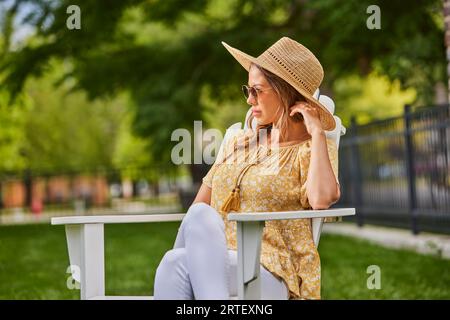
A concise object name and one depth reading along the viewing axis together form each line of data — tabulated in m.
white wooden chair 5.58
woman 5.62
